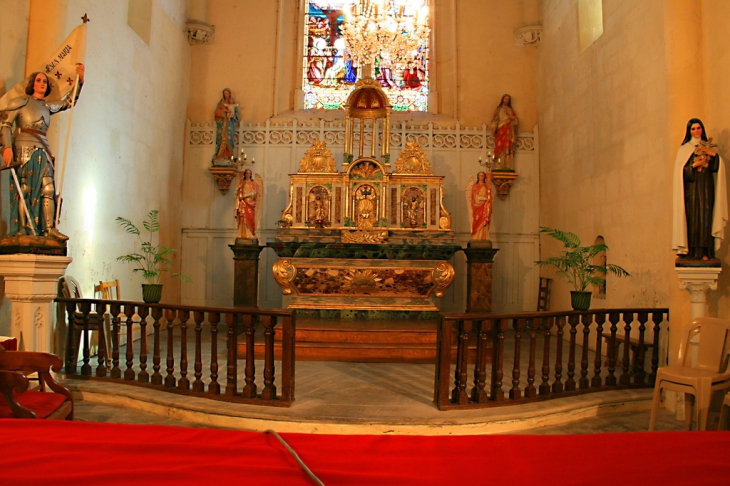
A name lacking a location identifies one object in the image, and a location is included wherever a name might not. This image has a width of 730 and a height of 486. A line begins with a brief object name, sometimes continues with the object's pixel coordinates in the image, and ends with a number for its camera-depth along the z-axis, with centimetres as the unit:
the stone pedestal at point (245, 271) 944
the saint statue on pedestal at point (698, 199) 508
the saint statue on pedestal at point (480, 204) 930
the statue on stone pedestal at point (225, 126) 1070
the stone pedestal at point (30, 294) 517
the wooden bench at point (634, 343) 579
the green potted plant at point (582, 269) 637
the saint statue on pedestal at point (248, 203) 938
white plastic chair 425
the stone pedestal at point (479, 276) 938
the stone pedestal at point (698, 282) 511
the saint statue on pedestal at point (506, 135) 1071
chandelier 739
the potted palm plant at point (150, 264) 713
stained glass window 1170
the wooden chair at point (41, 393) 355
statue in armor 527
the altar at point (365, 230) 848
